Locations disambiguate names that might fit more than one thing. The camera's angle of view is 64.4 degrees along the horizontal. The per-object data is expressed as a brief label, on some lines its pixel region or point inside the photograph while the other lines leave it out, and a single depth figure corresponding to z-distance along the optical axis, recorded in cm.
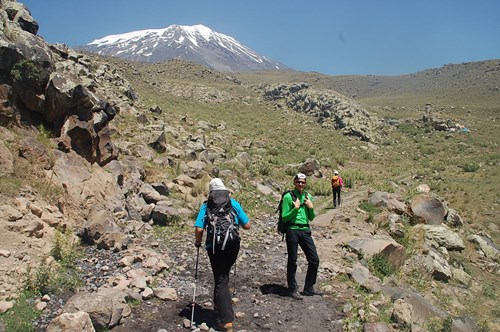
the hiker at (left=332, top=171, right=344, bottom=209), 1600
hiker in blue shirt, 537
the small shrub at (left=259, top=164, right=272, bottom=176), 2077
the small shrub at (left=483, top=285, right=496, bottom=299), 1105
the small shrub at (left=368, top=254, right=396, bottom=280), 923
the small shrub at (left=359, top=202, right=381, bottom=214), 1487
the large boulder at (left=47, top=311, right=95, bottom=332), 481
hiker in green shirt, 675
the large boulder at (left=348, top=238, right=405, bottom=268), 973
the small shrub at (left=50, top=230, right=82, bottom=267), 708
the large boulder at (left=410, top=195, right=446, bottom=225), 1511
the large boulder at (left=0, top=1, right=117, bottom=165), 916
